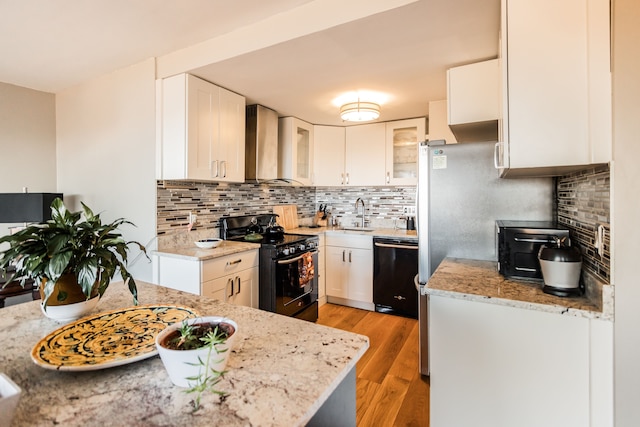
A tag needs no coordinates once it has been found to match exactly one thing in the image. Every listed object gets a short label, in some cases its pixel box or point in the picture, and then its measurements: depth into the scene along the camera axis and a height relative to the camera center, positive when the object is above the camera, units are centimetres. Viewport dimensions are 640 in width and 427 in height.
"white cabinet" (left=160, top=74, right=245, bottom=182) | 251 +67
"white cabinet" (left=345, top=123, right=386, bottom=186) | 388 +69
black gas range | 285 -50
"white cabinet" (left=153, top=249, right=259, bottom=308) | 238 -50
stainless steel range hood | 329 +70
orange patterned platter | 77 -35
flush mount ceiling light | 300 +94
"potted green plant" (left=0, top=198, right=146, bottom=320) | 99 -14
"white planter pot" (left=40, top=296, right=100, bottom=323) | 105 -32
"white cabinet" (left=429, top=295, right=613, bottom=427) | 121 -64
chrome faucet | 429 +8
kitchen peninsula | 62 -39
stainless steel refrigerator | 194 +6
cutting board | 402 -5
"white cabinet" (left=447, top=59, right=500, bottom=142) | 206 +75
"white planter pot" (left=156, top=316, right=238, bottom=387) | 67 -32
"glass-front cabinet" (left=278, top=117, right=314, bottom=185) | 373 +74
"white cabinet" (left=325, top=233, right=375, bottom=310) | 362 -67
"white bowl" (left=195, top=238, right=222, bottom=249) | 265 -26
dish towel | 311 -57
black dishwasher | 335 -68
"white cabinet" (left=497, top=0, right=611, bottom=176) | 116 +48
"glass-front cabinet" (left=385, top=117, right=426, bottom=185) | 370 +72
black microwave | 154 -18
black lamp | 274 +5
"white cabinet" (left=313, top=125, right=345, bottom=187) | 411 +72
